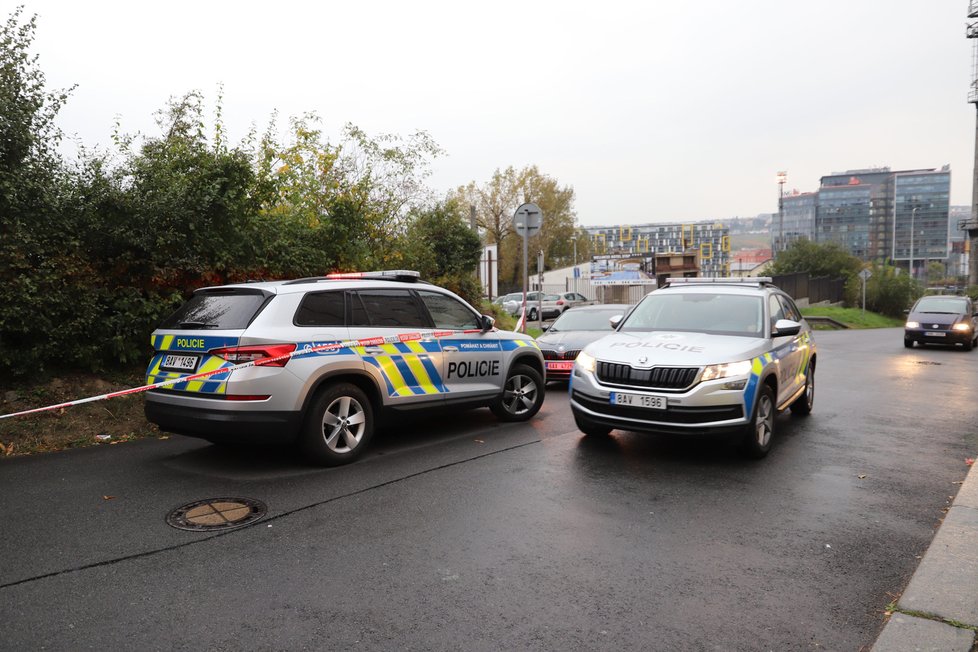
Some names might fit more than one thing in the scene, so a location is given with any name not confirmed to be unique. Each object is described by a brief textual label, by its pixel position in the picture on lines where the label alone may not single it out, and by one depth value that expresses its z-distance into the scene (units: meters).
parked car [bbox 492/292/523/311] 36.35
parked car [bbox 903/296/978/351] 19.94
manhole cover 4.69
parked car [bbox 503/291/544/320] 31.73
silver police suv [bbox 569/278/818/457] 6.14
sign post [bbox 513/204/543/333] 14.43
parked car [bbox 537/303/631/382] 11.11
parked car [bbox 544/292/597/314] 34.19
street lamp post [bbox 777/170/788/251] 89.46
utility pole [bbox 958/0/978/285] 64.62
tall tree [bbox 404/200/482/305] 16.11
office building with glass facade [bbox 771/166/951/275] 191.30
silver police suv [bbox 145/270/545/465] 5.62
